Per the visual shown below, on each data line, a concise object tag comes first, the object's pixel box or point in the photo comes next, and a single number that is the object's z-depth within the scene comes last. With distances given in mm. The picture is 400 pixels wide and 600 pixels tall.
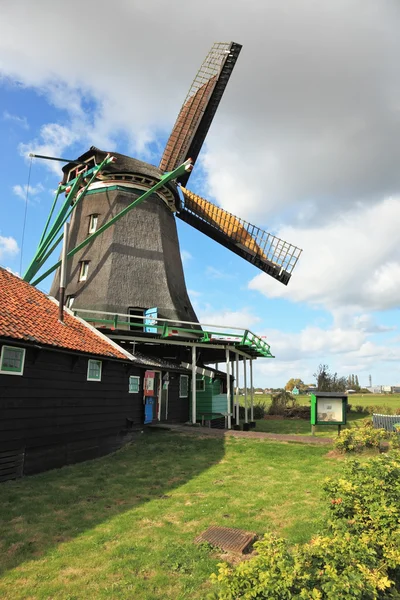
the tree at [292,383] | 146150
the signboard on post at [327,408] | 16094
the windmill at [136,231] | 22594
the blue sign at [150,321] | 19844
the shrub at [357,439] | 13062
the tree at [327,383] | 42656
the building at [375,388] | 159225
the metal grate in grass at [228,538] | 6578
